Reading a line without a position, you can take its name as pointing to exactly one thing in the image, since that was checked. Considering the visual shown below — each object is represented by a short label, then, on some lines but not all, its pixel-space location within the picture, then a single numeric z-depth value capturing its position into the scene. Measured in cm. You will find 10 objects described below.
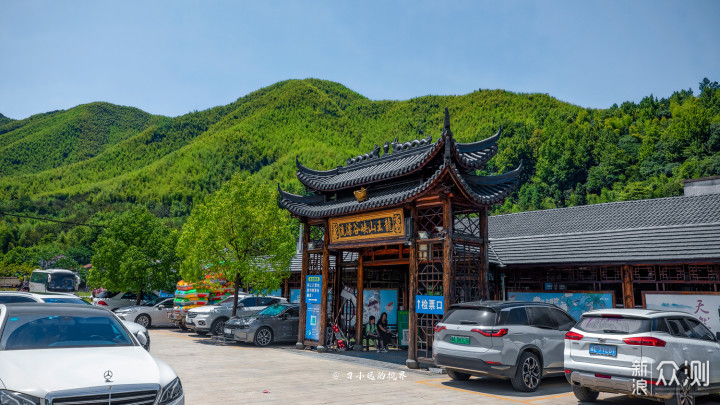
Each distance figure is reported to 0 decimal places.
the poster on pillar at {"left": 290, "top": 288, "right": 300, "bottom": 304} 2420
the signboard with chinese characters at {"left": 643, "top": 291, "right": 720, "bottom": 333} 1211
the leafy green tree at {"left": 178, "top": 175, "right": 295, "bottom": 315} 2011
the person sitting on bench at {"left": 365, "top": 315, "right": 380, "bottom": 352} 1633
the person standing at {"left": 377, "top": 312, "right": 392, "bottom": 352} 1623
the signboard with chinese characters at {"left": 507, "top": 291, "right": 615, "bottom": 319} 1412
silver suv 930
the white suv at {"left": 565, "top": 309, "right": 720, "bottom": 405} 720
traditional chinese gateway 1290
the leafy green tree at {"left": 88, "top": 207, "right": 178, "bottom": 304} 2627
